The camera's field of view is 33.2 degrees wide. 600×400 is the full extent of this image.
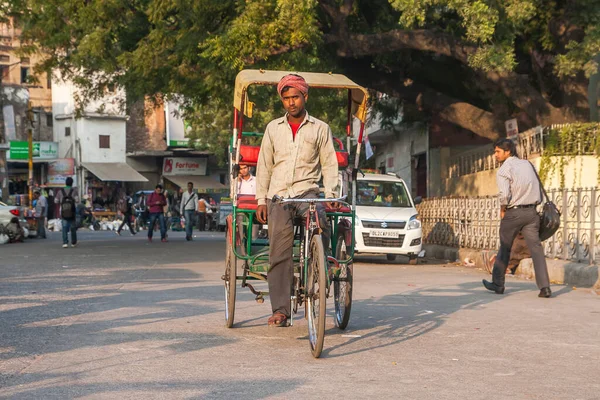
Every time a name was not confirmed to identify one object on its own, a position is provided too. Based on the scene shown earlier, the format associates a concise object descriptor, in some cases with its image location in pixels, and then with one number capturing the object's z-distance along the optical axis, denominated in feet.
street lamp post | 149.69
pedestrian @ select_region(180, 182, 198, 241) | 99.45
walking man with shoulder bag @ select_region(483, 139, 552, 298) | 39.47
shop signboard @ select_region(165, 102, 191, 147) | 210.18
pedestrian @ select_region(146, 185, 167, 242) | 91.15
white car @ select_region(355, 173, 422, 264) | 65.26
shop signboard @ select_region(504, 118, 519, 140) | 66.85
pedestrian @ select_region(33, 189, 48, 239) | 111.04
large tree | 58.90
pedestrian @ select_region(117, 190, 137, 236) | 130.54
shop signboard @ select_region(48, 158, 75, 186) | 200.44
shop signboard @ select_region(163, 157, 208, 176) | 212.84
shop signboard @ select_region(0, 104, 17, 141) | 160.54
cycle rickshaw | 23.90
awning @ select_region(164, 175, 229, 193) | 211.00
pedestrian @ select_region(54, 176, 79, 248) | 79.00
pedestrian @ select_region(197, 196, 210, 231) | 159.02
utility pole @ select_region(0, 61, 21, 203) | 152.05
